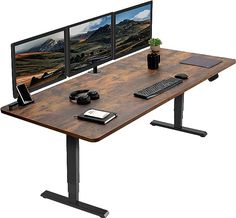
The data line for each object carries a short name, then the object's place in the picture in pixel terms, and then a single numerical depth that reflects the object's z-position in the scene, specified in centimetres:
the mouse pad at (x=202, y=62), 667
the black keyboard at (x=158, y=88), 585
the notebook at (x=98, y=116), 531
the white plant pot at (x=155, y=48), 670
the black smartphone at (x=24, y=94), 558
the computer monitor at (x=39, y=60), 552
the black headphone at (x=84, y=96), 569
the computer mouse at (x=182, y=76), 627
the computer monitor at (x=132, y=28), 656
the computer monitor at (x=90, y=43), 603
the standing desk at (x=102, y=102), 530
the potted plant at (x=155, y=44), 669
